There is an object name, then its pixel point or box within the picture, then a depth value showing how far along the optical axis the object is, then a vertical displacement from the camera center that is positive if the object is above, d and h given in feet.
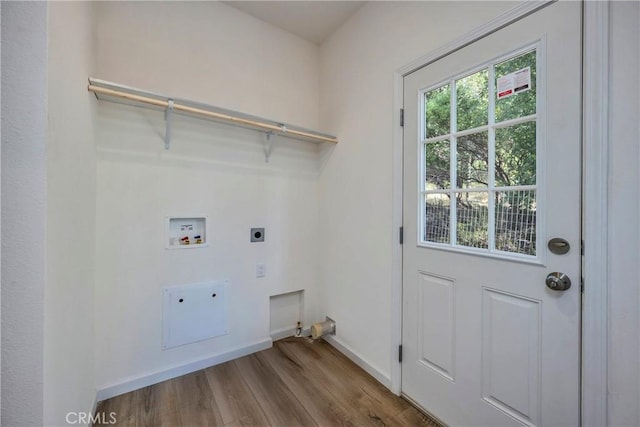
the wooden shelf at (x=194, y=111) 4.42 +2.10
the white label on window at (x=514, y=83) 3.62 +1.93
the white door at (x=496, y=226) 3.28 -0.22
